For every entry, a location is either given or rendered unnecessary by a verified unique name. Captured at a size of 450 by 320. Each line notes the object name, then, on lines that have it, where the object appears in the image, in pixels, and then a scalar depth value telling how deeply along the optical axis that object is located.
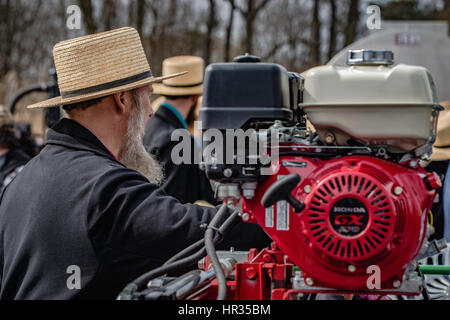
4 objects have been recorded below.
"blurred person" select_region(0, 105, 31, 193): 5.61
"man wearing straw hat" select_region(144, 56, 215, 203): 4.09
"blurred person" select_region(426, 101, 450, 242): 3.63
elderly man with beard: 1.88
